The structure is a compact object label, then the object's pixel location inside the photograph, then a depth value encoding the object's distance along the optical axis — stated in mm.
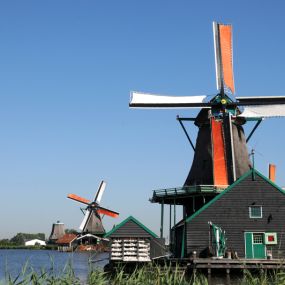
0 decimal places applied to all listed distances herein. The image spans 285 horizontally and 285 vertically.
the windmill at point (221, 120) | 34781
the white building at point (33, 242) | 145625
